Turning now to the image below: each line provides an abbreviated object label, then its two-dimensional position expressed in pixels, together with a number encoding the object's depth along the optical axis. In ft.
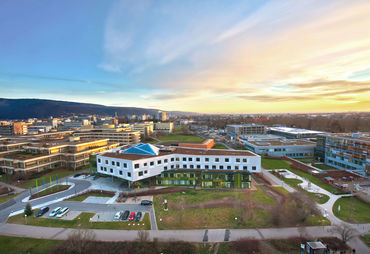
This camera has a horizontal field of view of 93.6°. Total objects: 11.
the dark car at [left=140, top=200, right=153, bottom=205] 117.55
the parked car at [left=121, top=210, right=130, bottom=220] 101.08
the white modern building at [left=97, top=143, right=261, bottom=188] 141.08
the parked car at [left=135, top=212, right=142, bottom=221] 100.48
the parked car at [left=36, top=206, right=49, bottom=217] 106.44
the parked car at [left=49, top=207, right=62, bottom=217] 105.55
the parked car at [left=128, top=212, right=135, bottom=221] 99.87
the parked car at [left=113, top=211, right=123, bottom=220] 101.57
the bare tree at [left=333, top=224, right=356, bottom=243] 77.71
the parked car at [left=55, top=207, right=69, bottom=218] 104.43
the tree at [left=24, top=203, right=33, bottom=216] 103.96
